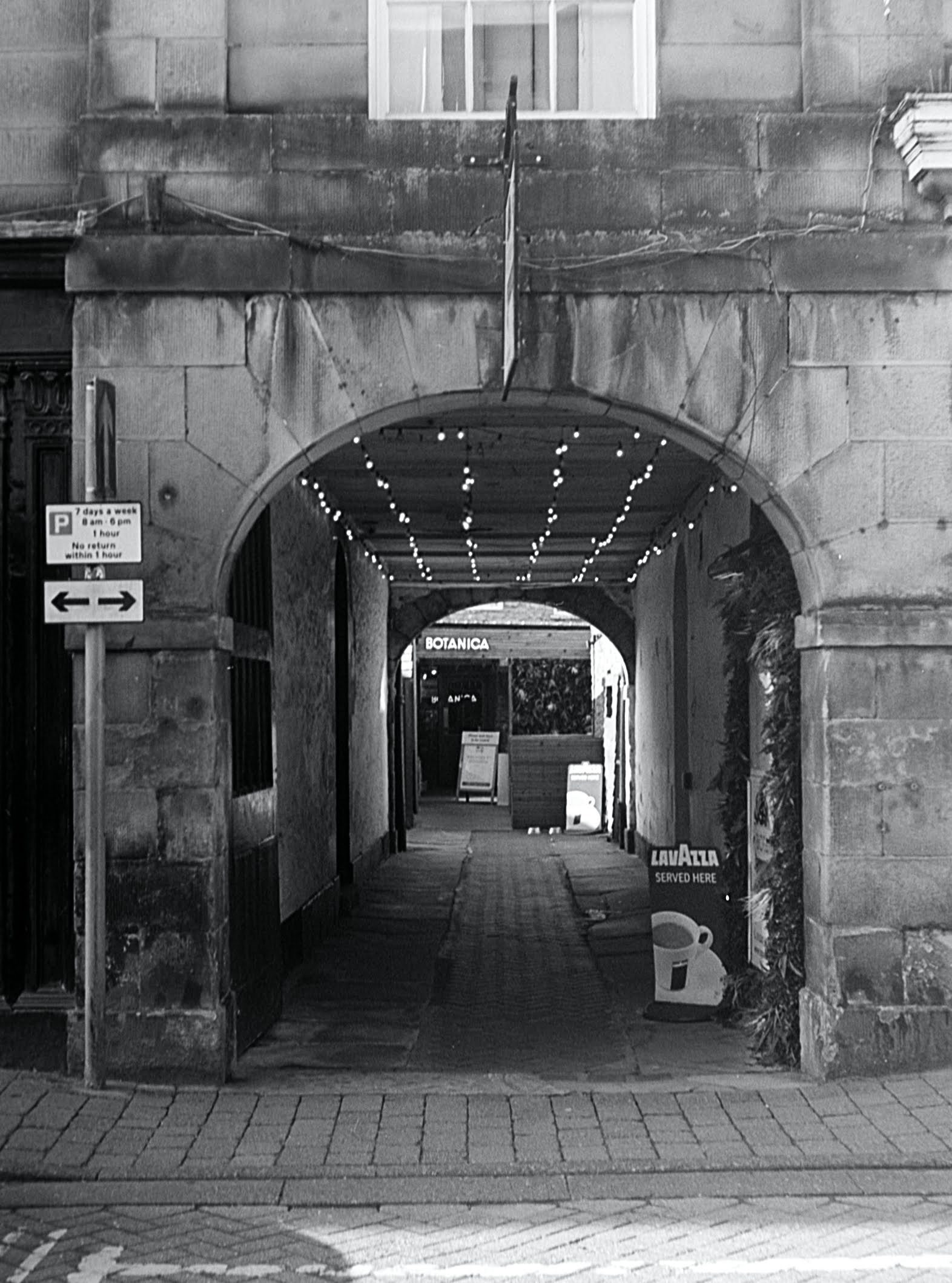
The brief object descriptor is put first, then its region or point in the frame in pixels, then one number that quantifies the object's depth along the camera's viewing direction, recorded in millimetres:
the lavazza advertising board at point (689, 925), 9750
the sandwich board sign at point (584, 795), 27141
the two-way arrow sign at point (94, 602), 7492
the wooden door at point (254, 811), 8789
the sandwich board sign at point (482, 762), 35250
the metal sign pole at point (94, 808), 7520
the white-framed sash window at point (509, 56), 8617
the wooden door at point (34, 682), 8352
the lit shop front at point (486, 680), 35312
